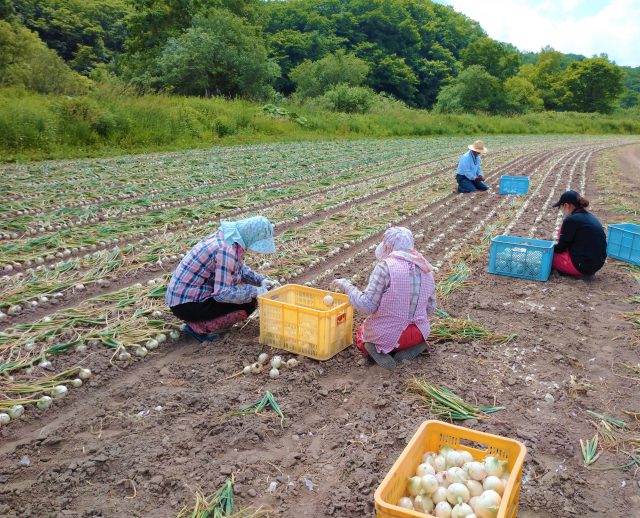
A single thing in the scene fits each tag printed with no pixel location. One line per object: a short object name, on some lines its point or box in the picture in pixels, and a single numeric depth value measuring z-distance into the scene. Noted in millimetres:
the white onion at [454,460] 2418
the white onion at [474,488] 2262
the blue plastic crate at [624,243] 6496
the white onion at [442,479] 2301
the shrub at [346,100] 31125
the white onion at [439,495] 2207
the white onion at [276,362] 3930
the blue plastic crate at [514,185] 11523
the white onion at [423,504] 2182
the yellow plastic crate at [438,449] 1996
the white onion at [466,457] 2436
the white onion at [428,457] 2457
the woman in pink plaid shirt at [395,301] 3818
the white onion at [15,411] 3266
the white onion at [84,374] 3732
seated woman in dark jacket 5785
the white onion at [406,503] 2182
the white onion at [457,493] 2193
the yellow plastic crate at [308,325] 3920
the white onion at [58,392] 3498
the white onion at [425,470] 2355
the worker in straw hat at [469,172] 11422
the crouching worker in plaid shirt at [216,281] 4145
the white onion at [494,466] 2305
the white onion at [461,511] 2090
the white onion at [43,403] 3369
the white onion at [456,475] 2291
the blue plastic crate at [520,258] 5961
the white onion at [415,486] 2246
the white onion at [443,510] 2115
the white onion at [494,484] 2236
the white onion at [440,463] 2403
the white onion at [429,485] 2223
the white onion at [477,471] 2305
